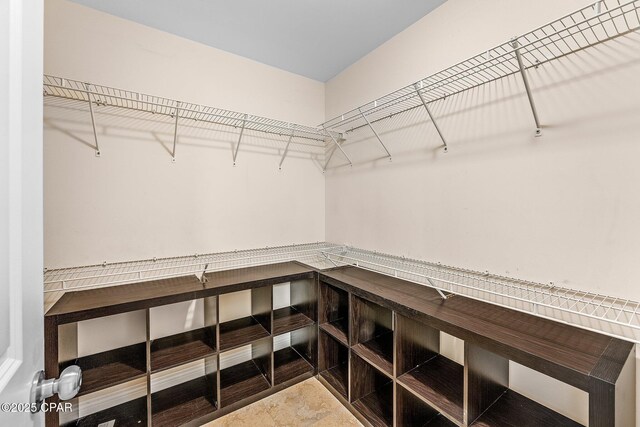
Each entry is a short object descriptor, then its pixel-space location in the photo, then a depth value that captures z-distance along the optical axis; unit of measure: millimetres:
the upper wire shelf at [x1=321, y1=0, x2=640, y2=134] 1001
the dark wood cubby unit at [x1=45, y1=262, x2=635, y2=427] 943
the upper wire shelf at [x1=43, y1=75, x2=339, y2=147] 1496
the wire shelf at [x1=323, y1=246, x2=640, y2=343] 1003
